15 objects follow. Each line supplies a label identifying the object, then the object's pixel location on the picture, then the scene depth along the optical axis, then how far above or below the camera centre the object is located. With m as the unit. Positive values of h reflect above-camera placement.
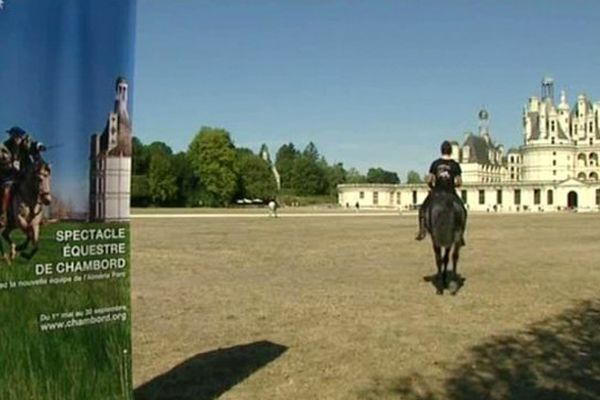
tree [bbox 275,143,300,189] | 160.75 +6.93
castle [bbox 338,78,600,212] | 143.12 +6.95
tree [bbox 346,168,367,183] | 177.25 +6.20
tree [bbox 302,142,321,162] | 184.84 +11.76
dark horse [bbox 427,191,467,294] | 14.06 -0.29
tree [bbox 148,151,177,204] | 111.75 +3.58
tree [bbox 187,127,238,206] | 117.56 +5.85
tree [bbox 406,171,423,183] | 174.77 +5.96
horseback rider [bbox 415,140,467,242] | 14.20 +0.45
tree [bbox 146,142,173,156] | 120.93 +9.09
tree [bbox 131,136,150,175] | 113.12 +6.06
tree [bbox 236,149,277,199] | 125.00 +3.83
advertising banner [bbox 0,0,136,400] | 4.09 +0.03
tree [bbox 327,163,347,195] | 166.45 +6.12
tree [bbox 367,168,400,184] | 184.50 +6.63
